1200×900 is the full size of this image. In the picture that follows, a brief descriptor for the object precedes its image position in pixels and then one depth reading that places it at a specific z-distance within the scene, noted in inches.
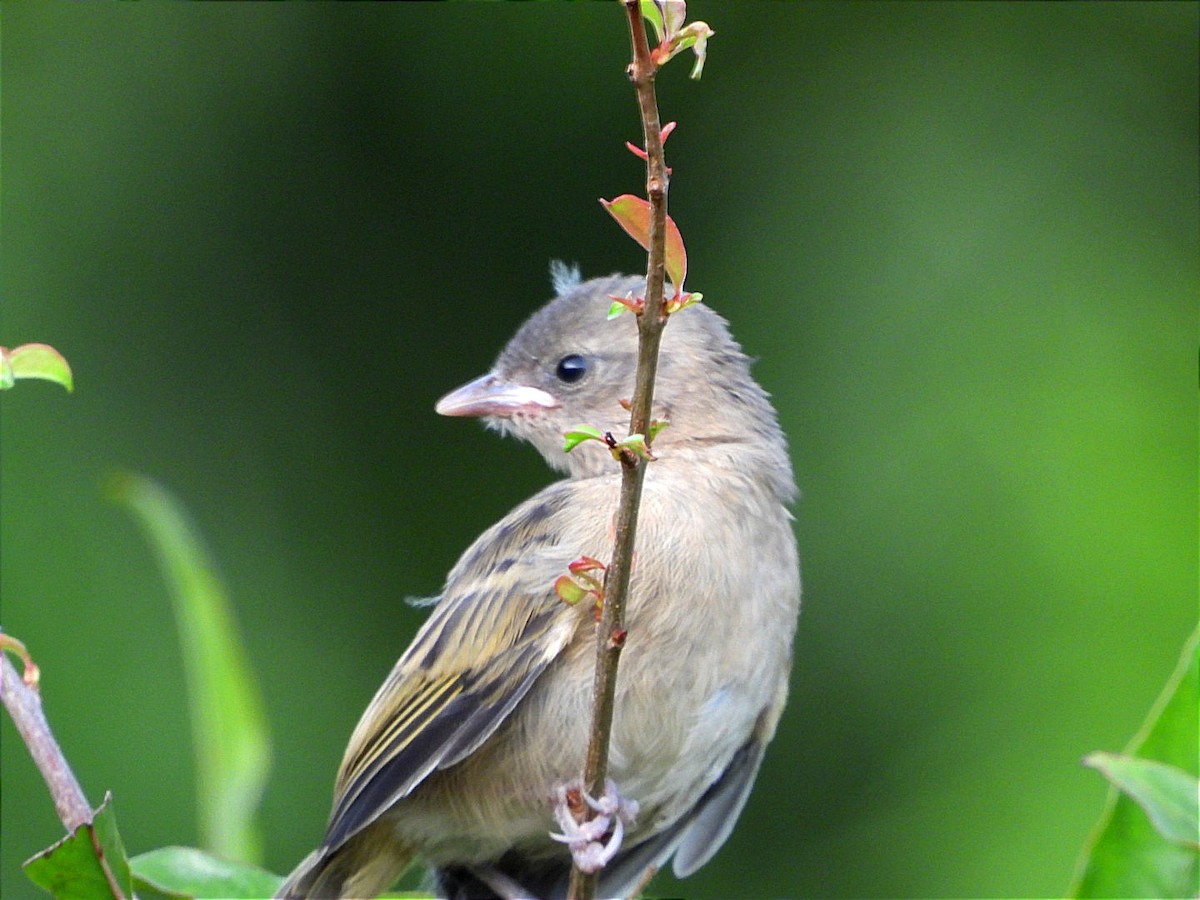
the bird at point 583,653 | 98.8
